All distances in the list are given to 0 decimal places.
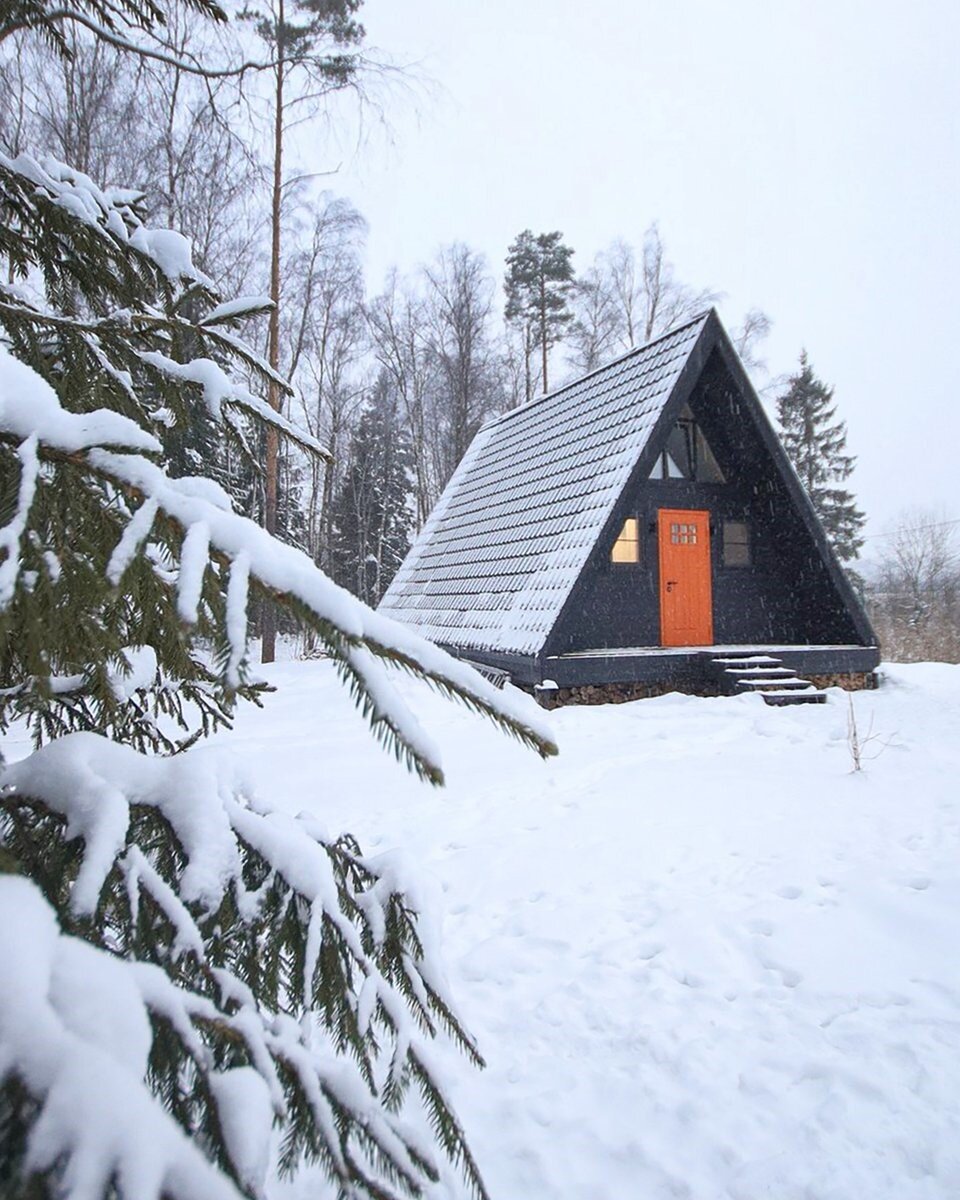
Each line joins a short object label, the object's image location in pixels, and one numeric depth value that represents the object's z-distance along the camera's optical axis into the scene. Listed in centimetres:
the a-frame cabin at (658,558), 764
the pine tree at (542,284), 2264
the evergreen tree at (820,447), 2700
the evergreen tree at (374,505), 2359
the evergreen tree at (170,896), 56
